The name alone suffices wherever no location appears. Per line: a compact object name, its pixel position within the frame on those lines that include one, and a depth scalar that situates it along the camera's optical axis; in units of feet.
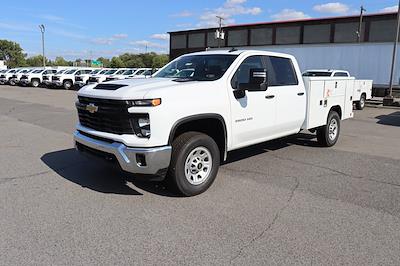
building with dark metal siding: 92.07
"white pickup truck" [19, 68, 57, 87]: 117.50
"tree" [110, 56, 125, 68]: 293.02
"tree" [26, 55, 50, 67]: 354.70
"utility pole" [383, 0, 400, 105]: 70.50
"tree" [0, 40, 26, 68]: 393.29
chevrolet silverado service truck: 14.76
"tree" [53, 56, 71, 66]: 378.53
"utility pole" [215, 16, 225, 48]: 118.60
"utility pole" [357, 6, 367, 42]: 123.44
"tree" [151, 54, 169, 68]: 281.87
